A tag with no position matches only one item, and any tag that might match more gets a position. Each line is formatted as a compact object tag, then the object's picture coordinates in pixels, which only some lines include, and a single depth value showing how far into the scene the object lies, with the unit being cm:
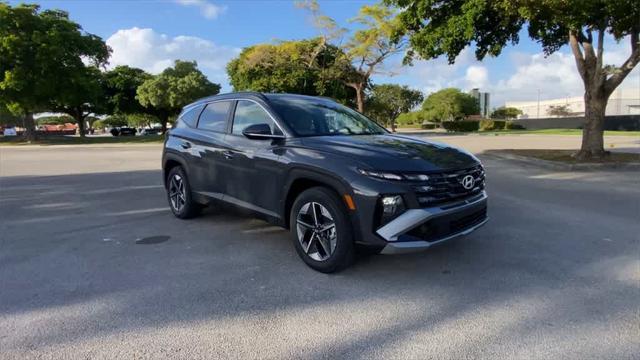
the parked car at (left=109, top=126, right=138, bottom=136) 6886
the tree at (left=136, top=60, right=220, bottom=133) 4612
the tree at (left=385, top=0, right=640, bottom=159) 1095
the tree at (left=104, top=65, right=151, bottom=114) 5375
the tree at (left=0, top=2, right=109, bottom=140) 3034
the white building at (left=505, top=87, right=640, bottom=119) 8825
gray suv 379
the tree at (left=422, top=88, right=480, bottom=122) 7594
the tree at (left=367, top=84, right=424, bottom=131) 6625
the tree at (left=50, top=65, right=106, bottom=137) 3378
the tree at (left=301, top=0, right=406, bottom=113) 3341
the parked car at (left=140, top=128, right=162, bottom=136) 7910
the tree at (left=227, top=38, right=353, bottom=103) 3791
